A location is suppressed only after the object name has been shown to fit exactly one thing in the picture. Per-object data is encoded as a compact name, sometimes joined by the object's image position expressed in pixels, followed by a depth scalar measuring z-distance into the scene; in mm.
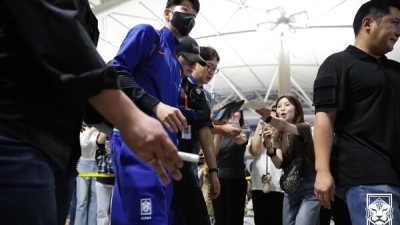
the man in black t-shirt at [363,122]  2137
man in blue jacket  1999
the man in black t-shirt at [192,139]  2688
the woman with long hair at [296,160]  3666
